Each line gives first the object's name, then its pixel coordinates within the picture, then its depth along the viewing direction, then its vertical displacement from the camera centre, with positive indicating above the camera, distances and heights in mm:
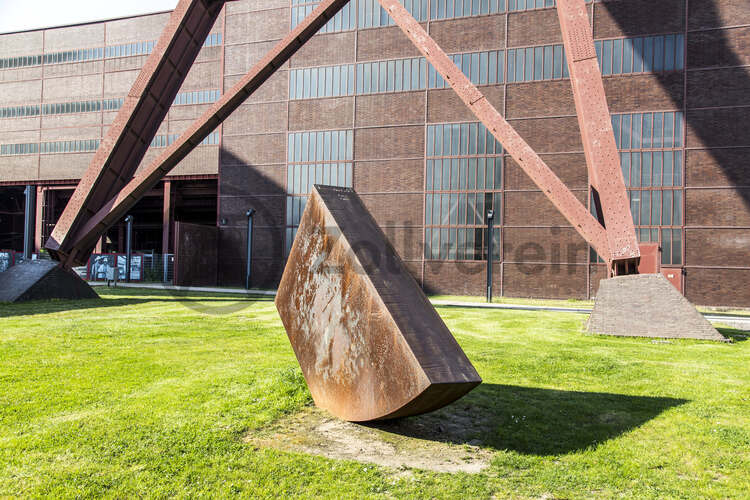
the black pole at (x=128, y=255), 34991 -309
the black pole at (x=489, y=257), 25344 -47
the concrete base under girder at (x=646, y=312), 12211 -1320
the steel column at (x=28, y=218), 38628 +2356
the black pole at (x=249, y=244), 31172 +516
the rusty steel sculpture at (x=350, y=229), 4598 +434
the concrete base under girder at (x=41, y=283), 17125 -1181
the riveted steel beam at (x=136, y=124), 18578 +4676
